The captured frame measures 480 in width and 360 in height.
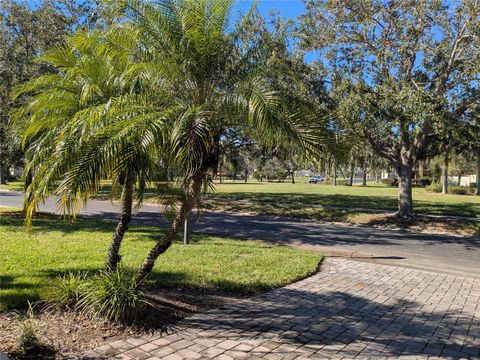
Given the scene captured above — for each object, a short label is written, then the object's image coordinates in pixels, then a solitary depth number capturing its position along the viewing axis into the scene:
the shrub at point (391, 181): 62.53
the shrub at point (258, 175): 75.21
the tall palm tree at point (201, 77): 4.78
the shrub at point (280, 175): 70.00
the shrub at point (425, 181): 59.69
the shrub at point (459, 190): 39.34
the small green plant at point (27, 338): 3.90
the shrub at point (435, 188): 41.00
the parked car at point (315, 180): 70.69
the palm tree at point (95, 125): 4.38
